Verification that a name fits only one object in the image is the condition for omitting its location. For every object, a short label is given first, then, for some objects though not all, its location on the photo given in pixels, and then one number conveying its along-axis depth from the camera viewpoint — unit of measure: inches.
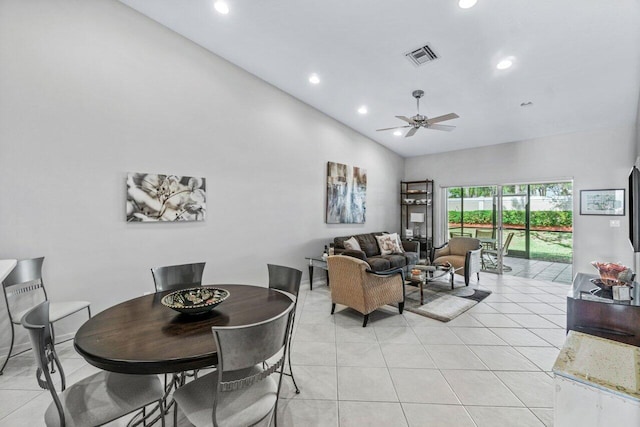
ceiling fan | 140.5
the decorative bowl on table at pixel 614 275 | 99.4
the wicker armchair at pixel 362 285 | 127.6
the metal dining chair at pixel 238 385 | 47.9
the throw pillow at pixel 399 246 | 237.6
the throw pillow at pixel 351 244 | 201.5
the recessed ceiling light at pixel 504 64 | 127.9
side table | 189.4
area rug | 145.3
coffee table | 157.8
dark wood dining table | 47.1
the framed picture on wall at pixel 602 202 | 178.4
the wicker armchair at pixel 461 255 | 190.9
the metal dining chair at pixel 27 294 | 94.4
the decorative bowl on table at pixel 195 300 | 62.7
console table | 78.2
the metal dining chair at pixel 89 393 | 46.8
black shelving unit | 278.1
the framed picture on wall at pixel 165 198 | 125.0
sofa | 195.2
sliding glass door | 219.6
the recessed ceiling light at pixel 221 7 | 117.4
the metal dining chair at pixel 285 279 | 89.6
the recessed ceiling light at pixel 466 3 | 97.5
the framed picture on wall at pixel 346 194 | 218.4
